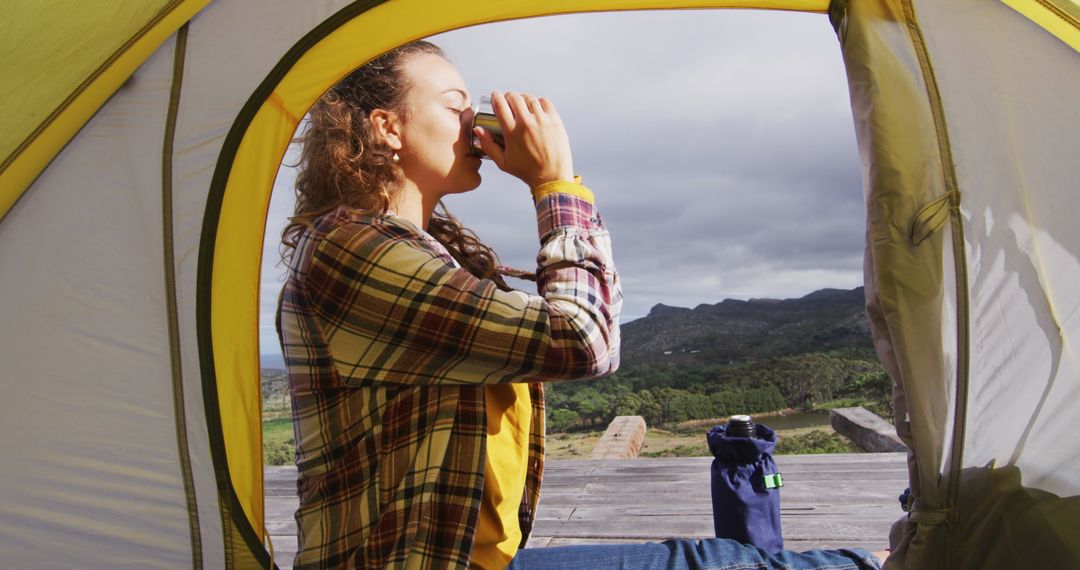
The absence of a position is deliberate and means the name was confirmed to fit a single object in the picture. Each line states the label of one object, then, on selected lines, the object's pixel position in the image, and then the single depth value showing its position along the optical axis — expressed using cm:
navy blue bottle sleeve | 171
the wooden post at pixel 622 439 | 397
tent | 105
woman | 103
